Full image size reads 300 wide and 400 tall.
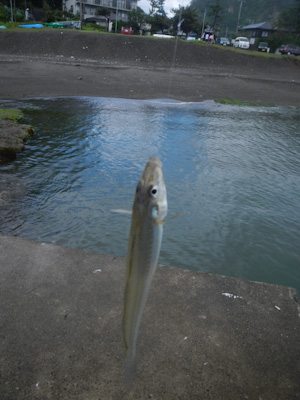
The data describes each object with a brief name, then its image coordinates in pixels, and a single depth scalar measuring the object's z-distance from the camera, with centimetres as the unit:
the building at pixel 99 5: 6278
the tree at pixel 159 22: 5134
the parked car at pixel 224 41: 4736
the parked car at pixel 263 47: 4249
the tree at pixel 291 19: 5366
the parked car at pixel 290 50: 4012
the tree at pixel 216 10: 5712
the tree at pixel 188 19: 5141
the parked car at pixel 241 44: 4309
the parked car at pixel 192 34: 5191
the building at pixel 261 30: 6262
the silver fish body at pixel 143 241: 123
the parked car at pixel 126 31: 4182
